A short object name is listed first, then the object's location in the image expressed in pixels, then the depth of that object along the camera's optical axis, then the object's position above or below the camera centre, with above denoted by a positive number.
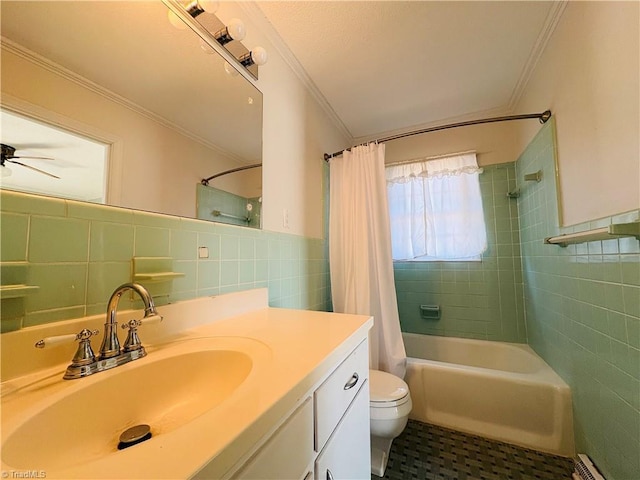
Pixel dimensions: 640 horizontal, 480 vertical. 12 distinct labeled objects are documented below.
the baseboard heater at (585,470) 1.08 -0.95
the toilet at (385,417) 1.22 -0.77
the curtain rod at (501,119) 1.48 +0.85
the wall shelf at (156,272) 0.73 -0.03
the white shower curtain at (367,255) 1.71 +0.02
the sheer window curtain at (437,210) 2.10 +0.41
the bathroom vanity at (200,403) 0.34 -0.25
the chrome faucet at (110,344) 0.53 -0.19
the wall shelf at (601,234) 0.82 +0.07
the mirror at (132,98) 0.59 +0.50
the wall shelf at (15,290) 0.50 -0.05
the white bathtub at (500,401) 1.35 -0.85
